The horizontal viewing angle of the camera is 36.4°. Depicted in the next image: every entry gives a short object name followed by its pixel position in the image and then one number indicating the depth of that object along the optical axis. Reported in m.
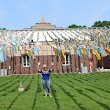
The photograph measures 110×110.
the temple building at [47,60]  23.33
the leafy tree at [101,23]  51.75
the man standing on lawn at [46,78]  8.67
